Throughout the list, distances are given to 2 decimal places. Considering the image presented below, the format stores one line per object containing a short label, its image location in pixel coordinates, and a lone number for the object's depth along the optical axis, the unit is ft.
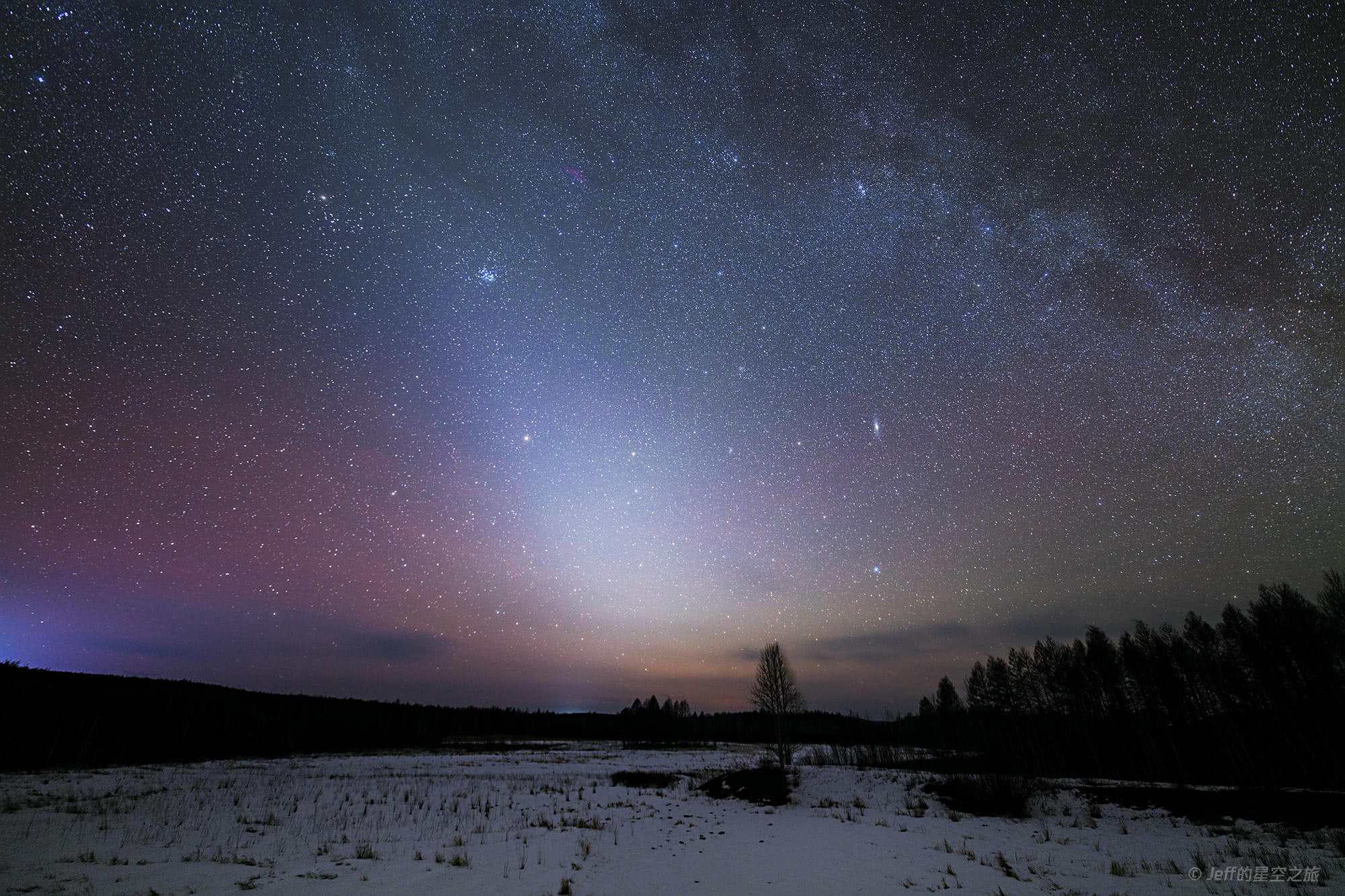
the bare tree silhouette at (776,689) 143.23
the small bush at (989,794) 69.15
